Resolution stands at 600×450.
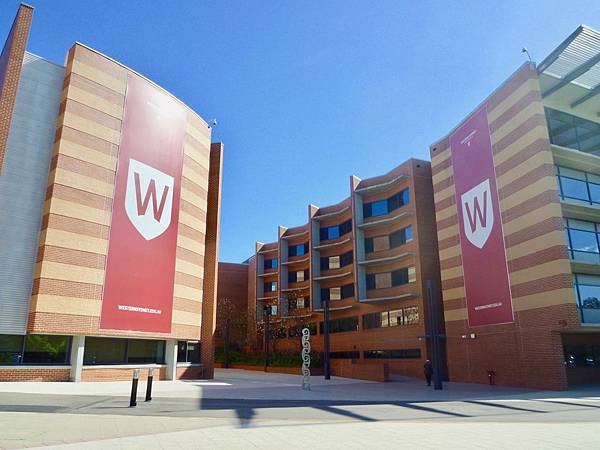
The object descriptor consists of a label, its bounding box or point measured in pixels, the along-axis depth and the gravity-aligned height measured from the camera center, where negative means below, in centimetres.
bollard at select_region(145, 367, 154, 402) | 1653 -138
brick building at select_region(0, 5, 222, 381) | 2484 +733
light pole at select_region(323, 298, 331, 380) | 3553 -31
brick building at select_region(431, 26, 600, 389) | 2481 +690
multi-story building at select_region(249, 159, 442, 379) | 4059 +736
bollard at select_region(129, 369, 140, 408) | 1495 -148
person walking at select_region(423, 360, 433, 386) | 2767 -145
